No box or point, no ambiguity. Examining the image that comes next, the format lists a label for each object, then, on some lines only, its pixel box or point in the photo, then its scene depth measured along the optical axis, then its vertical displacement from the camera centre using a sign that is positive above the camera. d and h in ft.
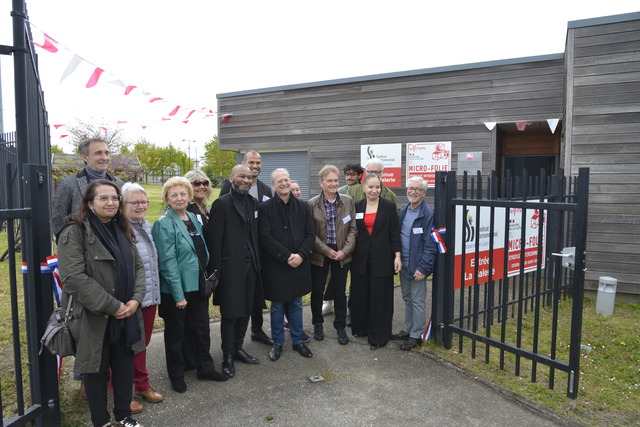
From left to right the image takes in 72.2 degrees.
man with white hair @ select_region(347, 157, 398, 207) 16.72 +0.00
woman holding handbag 8.78 -2.16
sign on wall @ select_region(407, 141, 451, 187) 30.25 +2.17
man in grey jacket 11.55 +0.27
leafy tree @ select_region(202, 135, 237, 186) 168.55 +11.40
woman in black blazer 14.85 -2.31
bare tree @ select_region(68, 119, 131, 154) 89.20 +10.86
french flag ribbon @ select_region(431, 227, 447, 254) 14.39 -1.58
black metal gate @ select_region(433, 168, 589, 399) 10.92 -2.32
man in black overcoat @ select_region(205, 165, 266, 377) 12.57 -1.93
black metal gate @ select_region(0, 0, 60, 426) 8.50 -1.04
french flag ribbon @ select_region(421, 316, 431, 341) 15.28 -5.04
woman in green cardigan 11.18 -2.21
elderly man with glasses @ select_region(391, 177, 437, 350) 14.56 -2.09
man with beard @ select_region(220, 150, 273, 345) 15.51 -0.09
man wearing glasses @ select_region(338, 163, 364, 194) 17.85 +0.65
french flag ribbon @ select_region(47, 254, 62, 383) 9.31 -2.07
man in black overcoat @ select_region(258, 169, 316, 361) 13.75 -1.94
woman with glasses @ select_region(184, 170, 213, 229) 13.08 -0.17
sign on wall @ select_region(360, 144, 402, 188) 32.12 +2.23
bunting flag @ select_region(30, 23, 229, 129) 14.03 +4.68
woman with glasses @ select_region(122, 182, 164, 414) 10.57 -1.87
